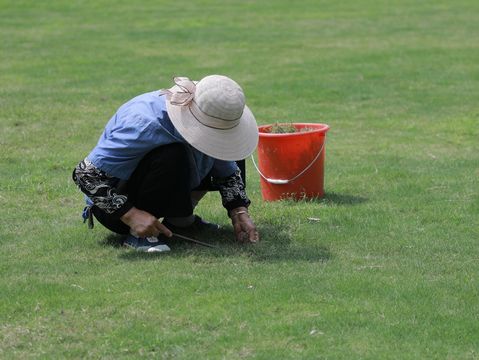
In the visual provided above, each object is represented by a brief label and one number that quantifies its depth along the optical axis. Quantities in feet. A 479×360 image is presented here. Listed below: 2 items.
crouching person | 37.17
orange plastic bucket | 47.42
